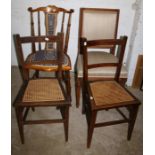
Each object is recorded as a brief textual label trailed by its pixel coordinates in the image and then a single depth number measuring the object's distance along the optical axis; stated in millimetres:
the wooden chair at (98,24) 1778
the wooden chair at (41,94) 1177
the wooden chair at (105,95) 1207
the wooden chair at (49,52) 1517
